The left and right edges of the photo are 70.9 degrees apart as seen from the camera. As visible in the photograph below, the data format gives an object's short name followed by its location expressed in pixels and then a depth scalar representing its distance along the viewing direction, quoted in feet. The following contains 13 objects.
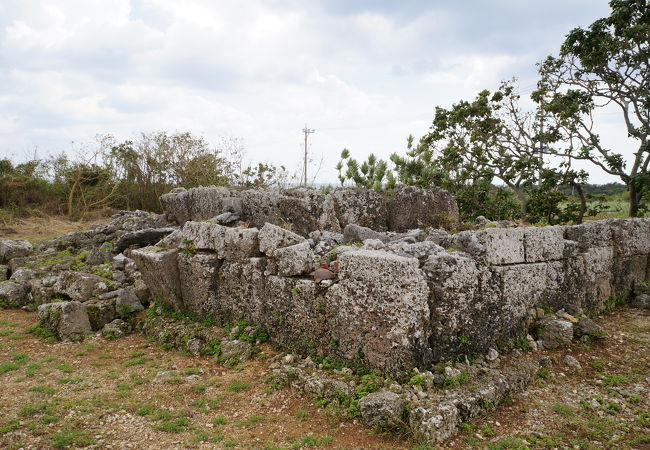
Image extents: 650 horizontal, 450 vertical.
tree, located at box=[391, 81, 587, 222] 49.14
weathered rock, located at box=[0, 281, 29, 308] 33.83
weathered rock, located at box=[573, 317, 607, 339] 22.89
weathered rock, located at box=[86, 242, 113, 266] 37.76
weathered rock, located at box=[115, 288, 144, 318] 28.89
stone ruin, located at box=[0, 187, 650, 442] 17.28
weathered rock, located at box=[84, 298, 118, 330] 28.07
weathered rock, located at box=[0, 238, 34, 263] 43.29
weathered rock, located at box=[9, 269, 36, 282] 36.81
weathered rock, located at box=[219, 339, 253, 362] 21.97
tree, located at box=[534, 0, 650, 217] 43.27
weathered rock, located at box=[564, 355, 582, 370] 20.42
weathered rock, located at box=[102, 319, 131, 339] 27.17
